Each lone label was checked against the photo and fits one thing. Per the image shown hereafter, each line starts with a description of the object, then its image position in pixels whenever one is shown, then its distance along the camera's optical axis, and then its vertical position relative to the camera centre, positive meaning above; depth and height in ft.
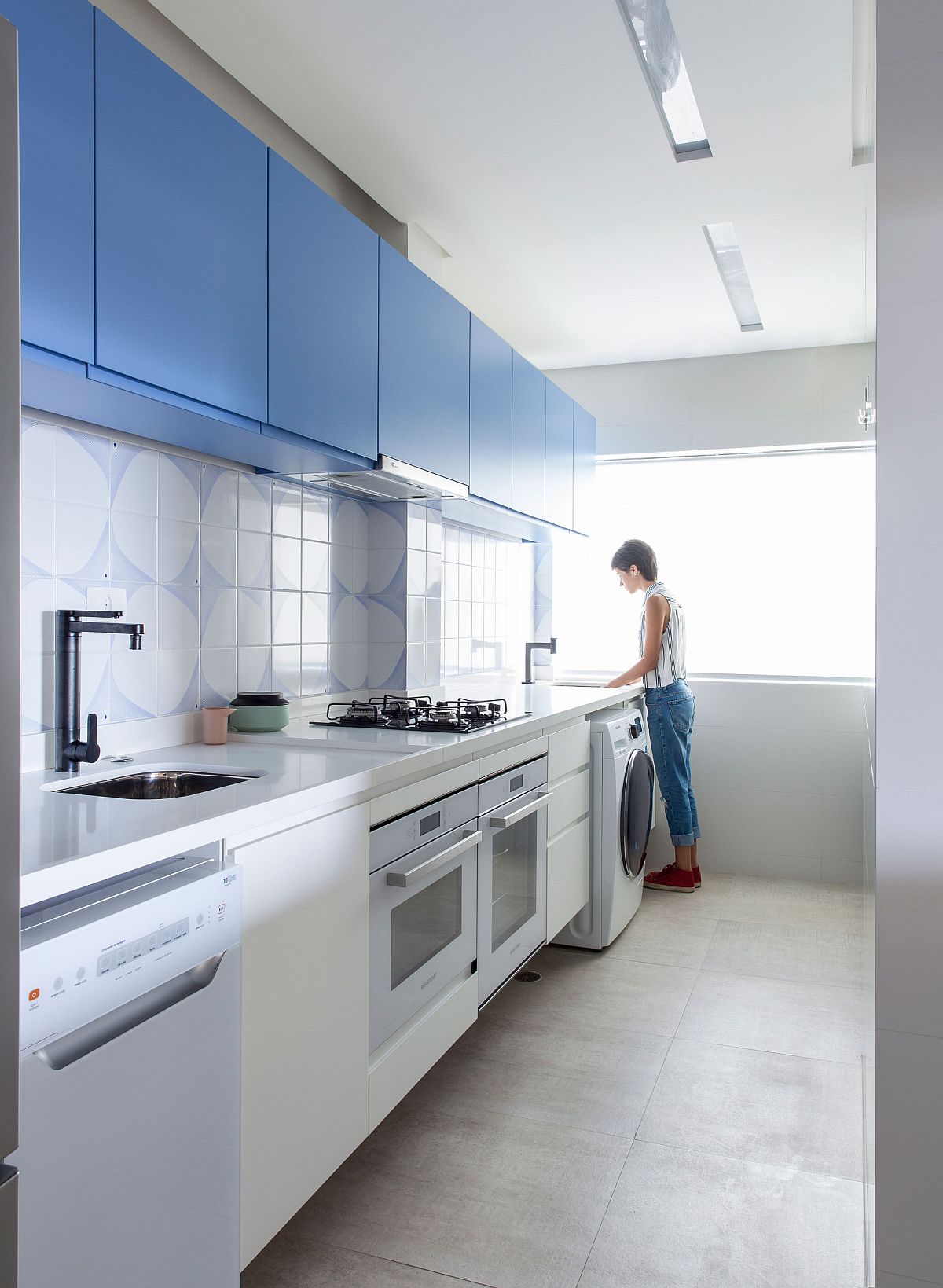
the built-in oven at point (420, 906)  6.13 -1.95
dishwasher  3.42 -1.86
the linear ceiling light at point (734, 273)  10.62 +4.69
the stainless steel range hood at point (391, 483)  8.13 +1.51
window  14.65 +1.36
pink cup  7.09 -0.67
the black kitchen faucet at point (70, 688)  5.70 -0.32
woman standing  13.25 -0.83
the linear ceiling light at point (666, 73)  6.49 +4.50
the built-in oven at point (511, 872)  7.83 -2.13
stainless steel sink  5.99 -0.97
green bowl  7.56 -0.67
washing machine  11.05 -2.38
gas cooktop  7.93 -0.69
